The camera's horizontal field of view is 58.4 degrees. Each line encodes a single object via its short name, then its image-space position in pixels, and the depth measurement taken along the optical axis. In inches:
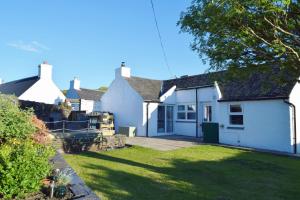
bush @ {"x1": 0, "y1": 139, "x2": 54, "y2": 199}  195.3
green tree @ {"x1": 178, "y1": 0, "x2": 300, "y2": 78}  298.2
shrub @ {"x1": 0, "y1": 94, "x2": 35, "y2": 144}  313.0
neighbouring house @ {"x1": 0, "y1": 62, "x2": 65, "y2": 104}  1021.2
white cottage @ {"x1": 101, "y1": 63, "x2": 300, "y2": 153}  611.0
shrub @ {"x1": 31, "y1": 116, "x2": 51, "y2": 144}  344.2
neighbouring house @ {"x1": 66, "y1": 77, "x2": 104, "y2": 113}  1220.0
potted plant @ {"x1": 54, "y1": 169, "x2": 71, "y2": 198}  199.2
